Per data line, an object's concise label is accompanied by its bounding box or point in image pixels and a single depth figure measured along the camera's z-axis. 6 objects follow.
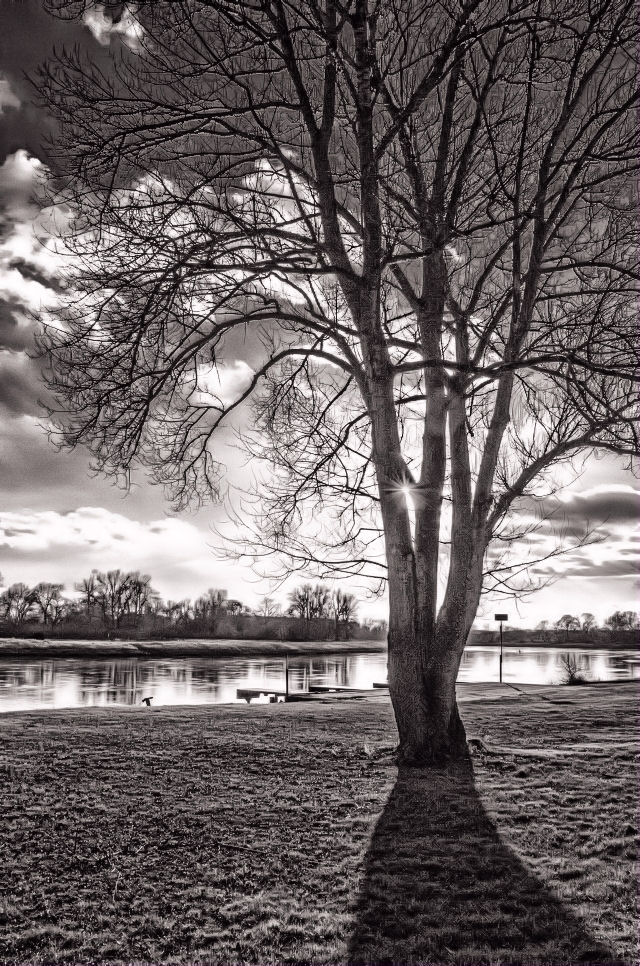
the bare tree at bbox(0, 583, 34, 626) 107.00
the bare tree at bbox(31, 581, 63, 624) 107.06
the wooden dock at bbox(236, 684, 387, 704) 19.86
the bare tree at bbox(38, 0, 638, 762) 6.90
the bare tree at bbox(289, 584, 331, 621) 103.50
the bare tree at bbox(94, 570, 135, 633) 105.06
